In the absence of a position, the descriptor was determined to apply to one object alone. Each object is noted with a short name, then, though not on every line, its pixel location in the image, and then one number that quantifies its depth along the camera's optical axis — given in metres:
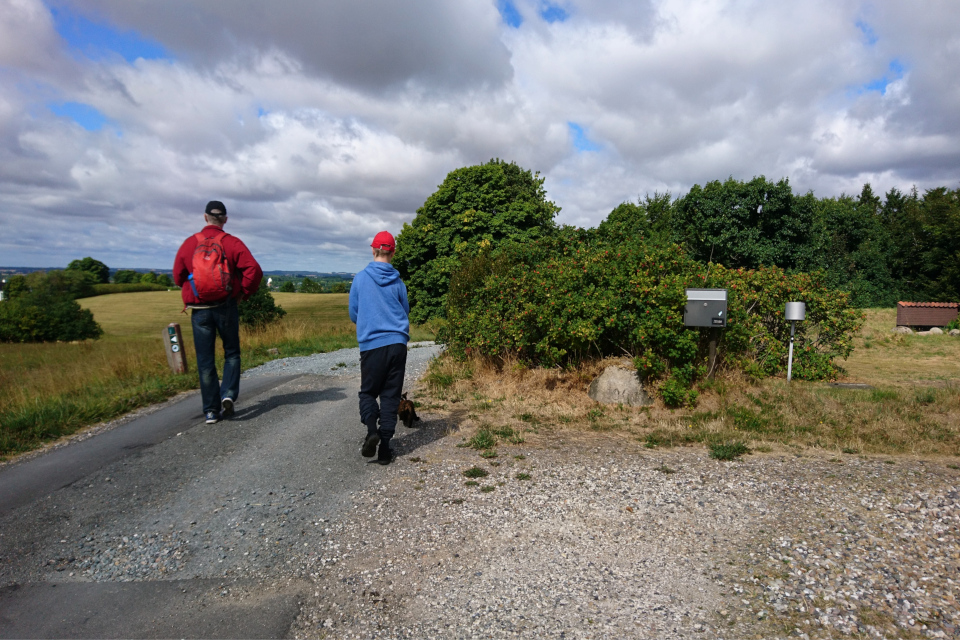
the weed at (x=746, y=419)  6.63
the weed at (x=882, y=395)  8.03
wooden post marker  9.89
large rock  7.84
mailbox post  7.48
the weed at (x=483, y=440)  5.82
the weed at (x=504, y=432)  6.29
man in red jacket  5.81
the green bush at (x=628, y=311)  7.67
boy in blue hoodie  4.97
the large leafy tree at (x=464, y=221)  31.44
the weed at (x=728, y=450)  5.45
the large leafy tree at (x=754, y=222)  36.03
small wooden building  25.80
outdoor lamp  9.01
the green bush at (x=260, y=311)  22.28
